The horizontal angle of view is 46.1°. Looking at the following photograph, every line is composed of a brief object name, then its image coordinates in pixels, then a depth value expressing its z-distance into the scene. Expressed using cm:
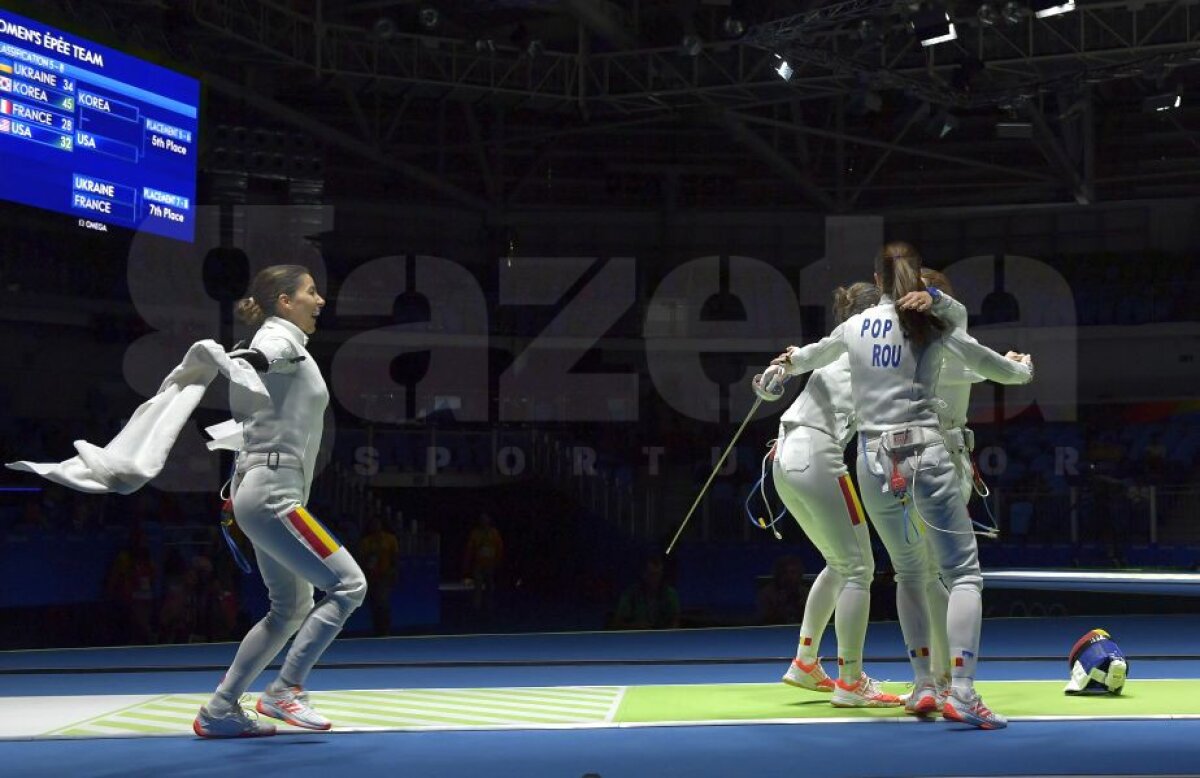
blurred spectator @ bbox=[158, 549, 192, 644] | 1119
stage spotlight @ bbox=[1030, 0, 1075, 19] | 1194
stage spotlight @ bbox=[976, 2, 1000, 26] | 1318
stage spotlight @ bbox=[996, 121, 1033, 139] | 1514
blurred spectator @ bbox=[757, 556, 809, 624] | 1184
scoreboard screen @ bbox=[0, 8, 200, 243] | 1038
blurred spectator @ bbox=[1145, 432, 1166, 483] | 1663
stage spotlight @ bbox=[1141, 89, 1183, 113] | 1497
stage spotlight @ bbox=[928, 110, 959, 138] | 1542
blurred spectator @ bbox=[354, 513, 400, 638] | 1198
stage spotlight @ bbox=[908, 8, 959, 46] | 1234
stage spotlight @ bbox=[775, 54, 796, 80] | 1432
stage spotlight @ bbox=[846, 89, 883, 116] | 1489
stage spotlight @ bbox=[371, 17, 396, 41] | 1488
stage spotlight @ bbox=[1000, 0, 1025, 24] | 1291
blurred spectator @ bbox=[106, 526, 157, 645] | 1112
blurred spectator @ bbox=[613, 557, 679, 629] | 1174
